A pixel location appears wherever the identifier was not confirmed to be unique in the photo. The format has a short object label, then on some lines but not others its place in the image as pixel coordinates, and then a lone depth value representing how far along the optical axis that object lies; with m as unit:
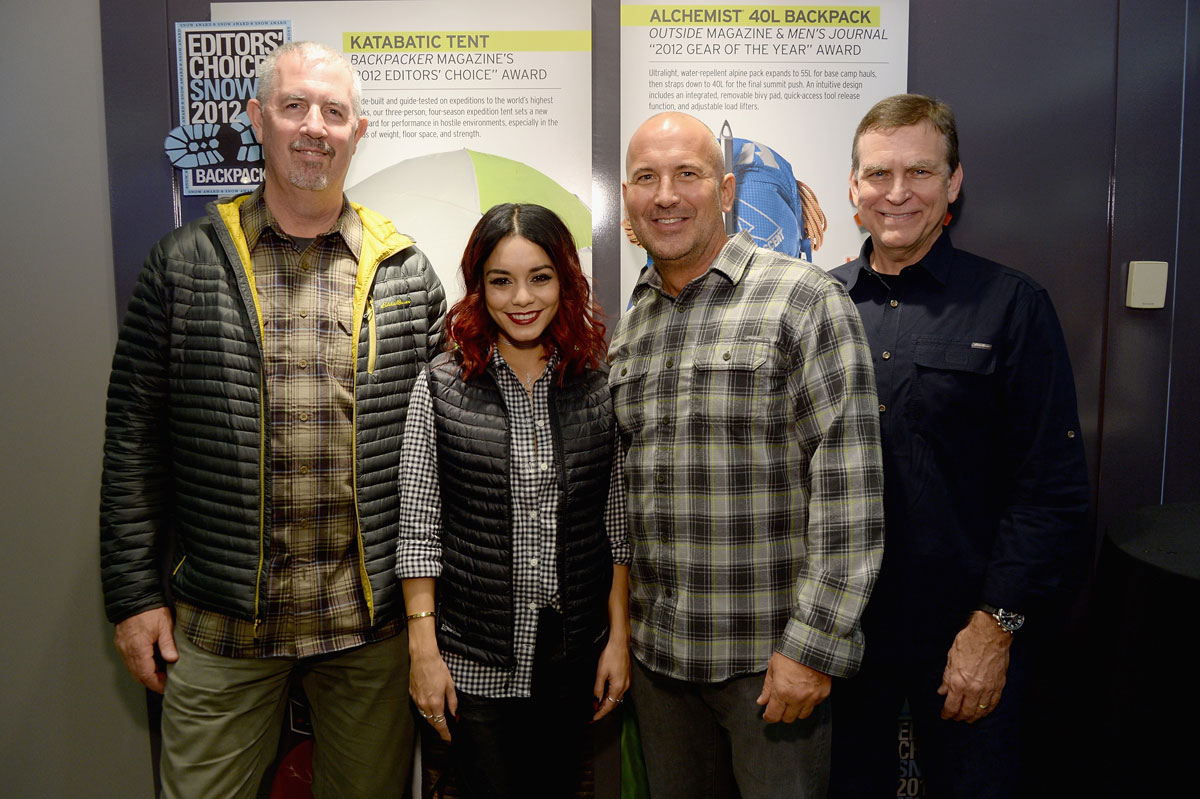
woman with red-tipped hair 1.46
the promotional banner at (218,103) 2.07
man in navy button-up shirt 1.52
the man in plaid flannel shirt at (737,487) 1.35
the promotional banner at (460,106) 2.07
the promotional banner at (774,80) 2.05
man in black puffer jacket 1.63
